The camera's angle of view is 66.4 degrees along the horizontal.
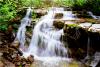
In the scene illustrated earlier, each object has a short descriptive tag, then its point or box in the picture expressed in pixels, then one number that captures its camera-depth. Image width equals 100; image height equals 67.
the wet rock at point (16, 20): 3.78
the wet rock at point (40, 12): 4.06
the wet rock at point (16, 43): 3.40
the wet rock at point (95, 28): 3.01
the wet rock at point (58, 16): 4.05
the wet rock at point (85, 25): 3.15
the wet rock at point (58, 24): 3.55
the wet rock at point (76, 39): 3.24
